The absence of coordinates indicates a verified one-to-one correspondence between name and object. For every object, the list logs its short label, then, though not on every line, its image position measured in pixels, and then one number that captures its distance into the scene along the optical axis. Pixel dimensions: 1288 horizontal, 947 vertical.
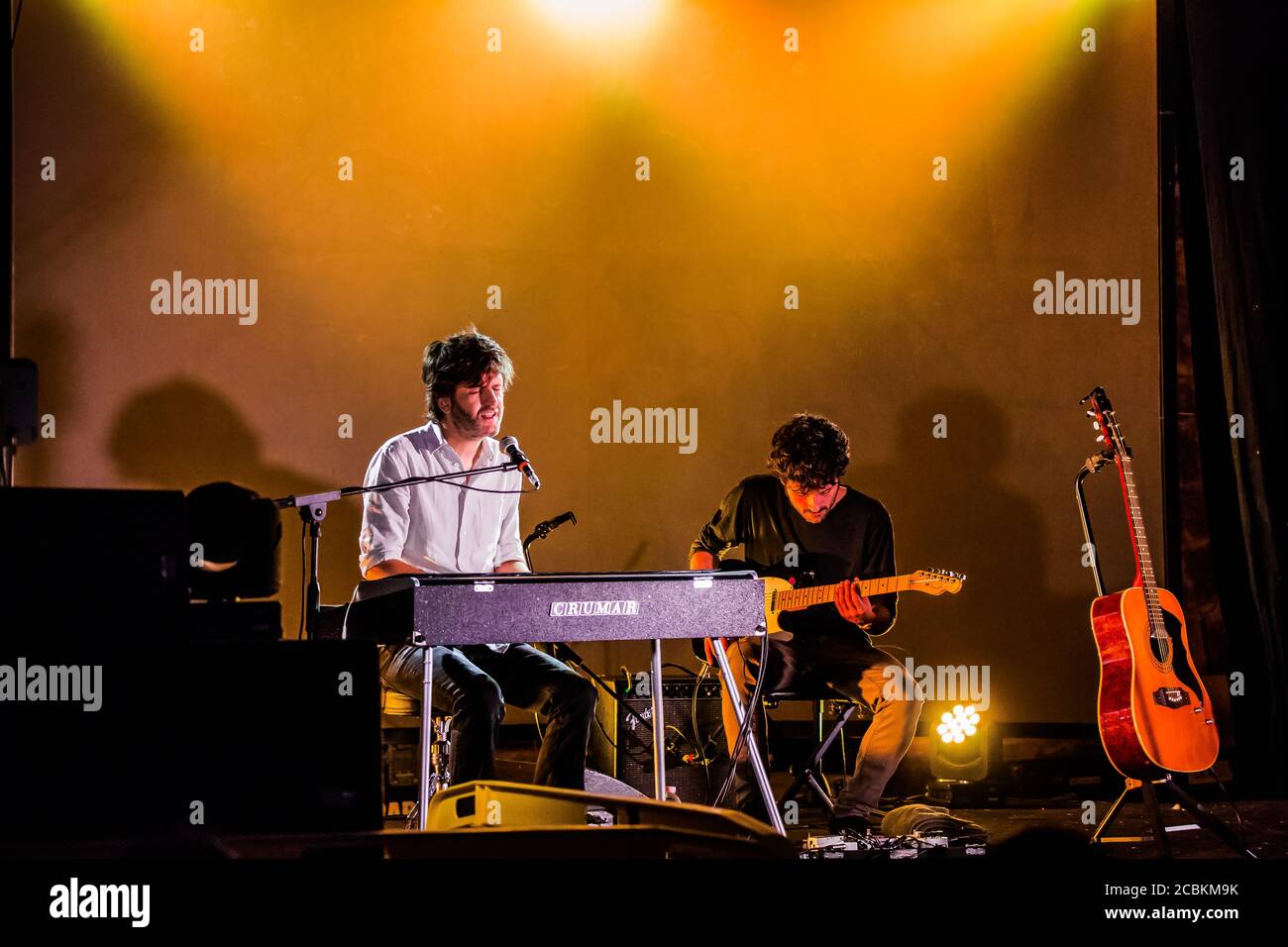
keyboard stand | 3.30
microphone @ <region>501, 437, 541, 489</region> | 3.56
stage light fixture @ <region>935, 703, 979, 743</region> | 5.25
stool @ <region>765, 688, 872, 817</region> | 4.59
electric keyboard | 3.19
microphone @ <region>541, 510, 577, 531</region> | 4.94
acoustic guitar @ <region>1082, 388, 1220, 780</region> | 3.96
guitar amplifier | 4.61
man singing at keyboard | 3.69
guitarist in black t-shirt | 4.45
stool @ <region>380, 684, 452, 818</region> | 4.06
